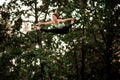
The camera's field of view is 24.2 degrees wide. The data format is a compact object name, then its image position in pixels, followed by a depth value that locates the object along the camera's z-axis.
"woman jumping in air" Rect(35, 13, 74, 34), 13.10
